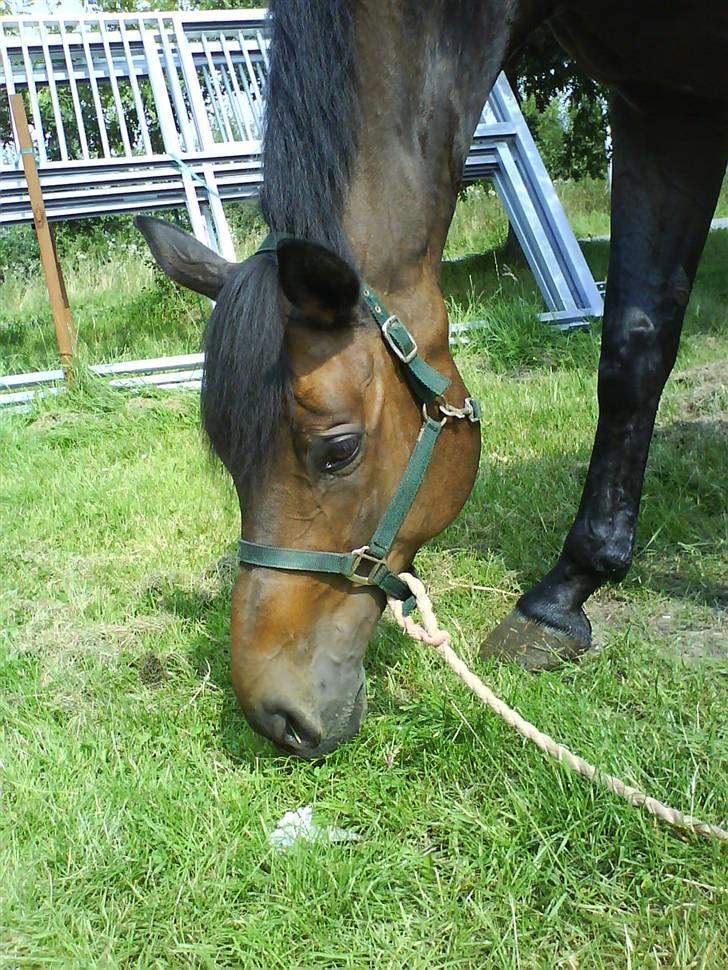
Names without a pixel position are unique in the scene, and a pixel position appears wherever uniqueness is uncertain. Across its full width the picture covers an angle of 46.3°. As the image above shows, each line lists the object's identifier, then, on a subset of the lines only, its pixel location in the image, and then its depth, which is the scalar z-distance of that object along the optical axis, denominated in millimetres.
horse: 1766
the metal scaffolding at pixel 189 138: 6043
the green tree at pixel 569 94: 8406
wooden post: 5594
